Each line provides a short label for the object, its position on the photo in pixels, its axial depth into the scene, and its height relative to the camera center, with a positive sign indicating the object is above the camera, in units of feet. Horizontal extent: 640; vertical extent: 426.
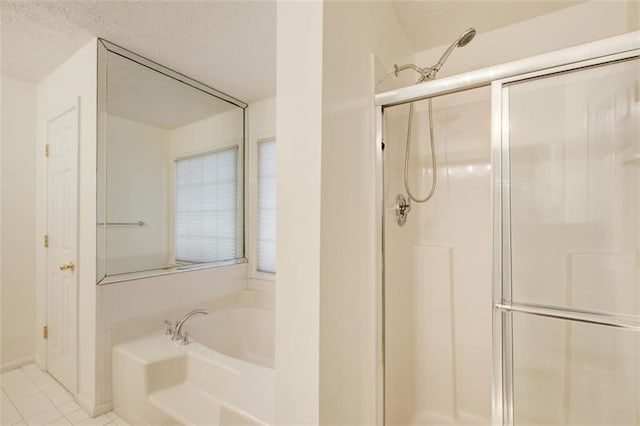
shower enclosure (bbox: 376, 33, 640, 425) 3.44 -0.23
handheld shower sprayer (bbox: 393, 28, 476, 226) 4.50 +1.26
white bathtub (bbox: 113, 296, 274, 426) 4.98 -3.19
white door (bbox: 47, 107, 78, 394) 7.11 -0.81
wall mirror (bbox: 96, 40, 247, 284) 6.86 +1.15
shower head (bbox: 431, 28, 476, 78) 4.30 +2.52
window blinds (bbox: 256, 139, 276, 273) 9.62 +0.21
